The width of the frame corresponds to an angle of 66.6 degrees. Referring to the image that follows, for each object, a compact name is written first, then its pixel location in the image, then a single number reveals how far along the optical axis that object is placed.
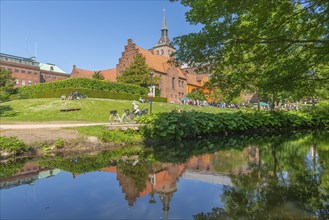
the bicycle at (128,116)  15.68
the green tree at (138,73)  43.53
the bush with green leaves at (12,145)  8.91
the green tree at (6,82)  42.60
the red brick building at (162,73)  59.03
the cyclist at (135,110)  17.52
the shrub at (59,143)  10.08
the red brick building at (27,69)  83.94
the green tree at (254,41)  7.42
